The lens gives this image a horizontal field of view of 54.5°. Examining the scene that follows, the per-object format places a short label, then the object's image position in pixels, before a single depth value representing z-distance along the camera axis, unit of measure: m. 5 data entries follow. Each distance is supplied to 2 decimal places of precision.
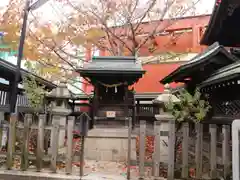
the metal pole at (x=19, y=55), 8.10
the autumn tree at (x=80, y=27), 14.70
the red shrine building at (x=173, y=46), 20.86
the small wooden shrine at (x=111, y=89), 10.38
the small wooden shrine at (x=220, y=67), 7.08
